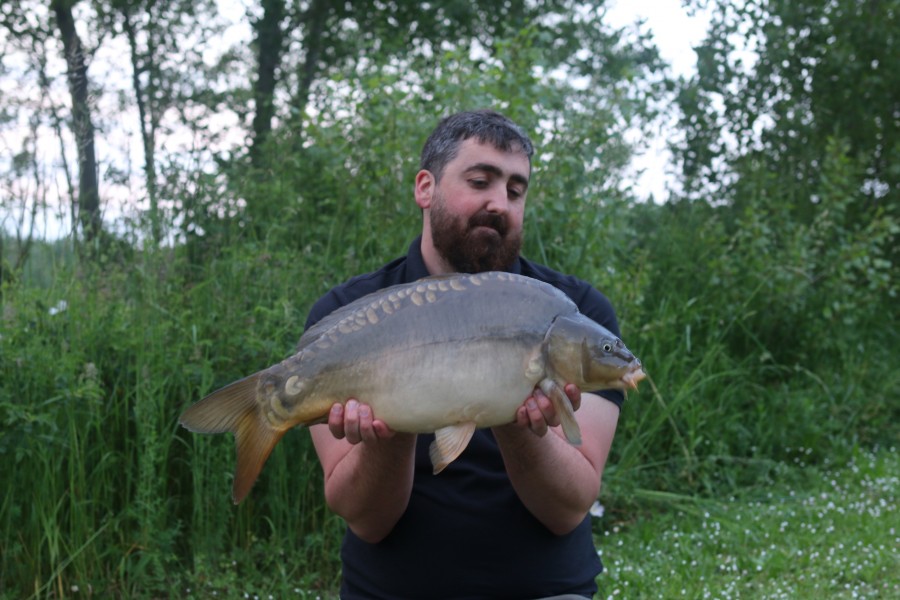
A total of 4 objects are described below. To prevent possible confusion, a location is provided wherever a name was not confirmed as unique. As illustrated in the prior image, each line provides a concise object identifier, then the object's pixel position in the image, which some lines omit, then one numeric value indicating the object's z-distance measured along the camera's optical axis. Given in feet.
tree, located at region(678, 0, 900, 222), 22.29
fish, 5.56
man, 6.54
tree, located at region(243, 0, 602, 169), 29.43
